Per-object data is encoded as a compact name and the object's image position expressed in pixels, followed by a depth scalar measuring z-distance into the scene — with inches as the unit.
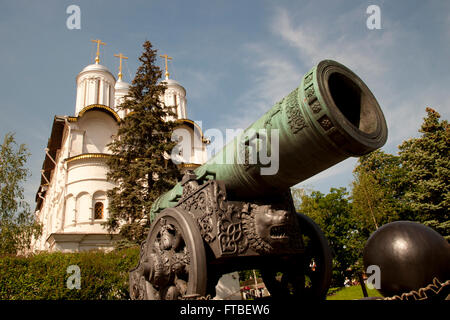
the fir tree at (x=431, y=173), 660.1
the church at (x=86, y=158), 790.5
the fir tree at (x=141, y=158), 554.9
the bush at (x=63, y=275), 389.1
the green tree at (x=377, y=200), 711.7
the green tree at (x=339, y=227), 693.9
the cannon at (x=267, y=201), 120.9
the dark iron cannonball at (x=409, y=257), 121.1
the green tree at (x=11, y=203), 651.5
